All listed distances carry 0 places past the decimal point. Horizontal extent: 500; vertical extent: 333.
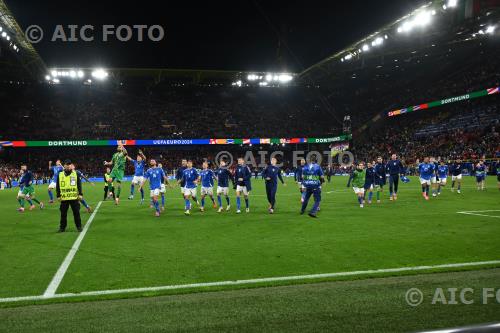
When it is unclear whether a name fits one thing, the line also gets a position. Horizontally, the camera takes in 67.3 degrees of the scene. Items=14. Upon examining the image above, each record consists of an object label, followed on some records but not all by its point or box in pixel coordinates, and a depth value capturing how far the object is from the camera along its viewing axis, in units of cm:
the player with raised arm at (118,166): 1881
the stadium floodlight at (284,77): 5939
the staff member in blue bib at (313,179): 1357
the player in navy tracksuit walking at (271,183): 1506
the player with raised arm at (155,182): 1478
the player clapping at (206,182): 1576
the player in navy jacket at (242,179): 1538
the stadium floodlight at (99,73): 5225
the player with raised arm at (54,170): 1847
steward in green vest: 1111
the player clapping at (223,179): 1605
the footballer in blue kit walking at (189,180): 1513
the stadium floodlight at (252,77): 5832
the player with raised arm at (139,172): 1931
